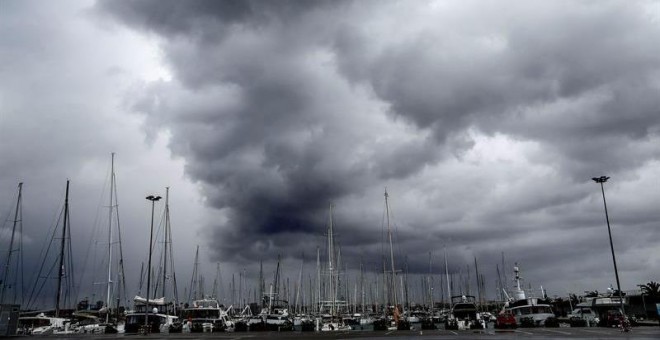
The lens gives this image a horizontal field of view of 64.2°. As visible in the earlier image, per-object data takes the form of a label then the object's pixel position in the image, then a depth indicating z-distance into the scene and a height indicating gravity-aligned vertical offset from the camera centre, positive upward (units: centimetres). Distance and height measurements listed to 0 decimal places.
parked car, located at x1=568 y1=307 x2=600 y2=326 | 5765 -254
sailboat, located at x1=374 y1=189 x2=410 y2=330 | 5851 -231
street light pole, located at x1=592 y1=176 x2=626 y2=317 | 5011 +670
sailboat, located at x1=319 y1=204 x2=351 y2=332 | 6670 -48
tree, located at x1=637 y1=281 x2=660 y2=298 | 9231 +89
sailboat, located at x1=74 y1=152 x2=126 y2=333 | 5953 -125
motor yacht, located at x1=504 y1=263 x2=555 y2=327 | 5800 -167
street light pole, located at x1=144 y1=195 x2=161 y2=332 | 5233 +768
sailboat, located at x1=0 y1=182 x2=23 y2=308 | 6588 +733
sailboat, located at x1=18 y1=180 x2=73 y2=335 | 6025 -106
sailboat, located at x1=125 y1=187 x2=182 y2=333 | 5541 -137
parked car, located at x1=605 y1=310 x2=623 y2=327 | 5150 -240
